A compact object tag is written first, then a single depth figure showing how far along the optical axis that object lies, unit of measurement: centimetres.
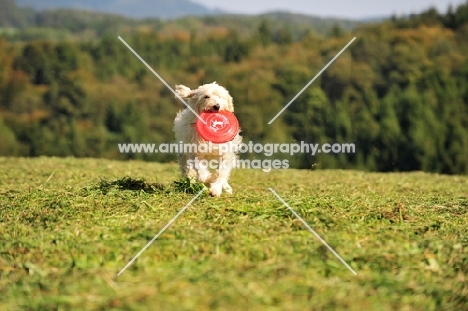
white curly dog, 1009
